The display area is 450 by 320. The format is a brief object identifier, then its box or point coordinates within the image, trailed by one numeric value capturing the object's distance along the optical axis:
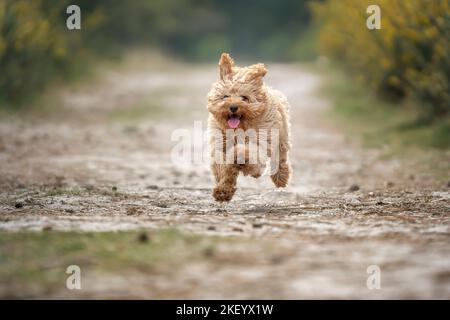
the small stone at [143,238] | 9.62
